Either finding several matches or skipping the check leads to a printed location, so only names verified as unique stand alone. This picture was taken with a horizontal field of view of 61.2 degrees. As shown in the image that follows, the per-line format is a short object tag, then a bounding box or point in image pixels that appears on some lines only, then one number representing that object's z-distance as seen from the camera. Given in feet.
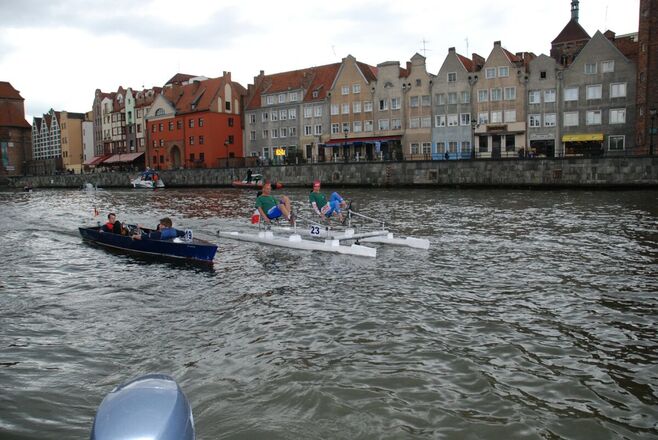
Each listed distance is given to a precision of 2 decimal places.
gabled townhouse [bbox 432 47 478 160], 210.38
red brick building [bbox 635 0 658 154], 167.43
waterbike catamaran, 59.82
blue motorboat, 53.88
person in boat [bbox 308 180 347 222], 68.39
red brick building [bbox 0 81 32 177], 397.60
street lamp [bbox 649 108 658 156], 137.64
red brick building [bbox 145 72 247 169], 276.62
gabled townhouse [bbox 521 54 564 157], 195.42
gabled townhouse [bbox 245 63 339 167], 251.60
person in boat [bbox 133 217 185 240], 57.77
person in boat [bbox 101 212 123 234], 65.62
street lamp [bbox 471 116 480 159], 190.22
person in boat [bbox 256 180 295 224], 65.51
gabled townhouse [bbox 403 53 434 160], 219.41
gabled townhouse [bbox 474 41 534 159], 200.03
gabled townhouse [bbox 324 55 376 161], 231.30
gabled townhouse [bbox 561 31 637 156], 184.14
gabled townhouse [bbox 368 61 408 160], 225.76
